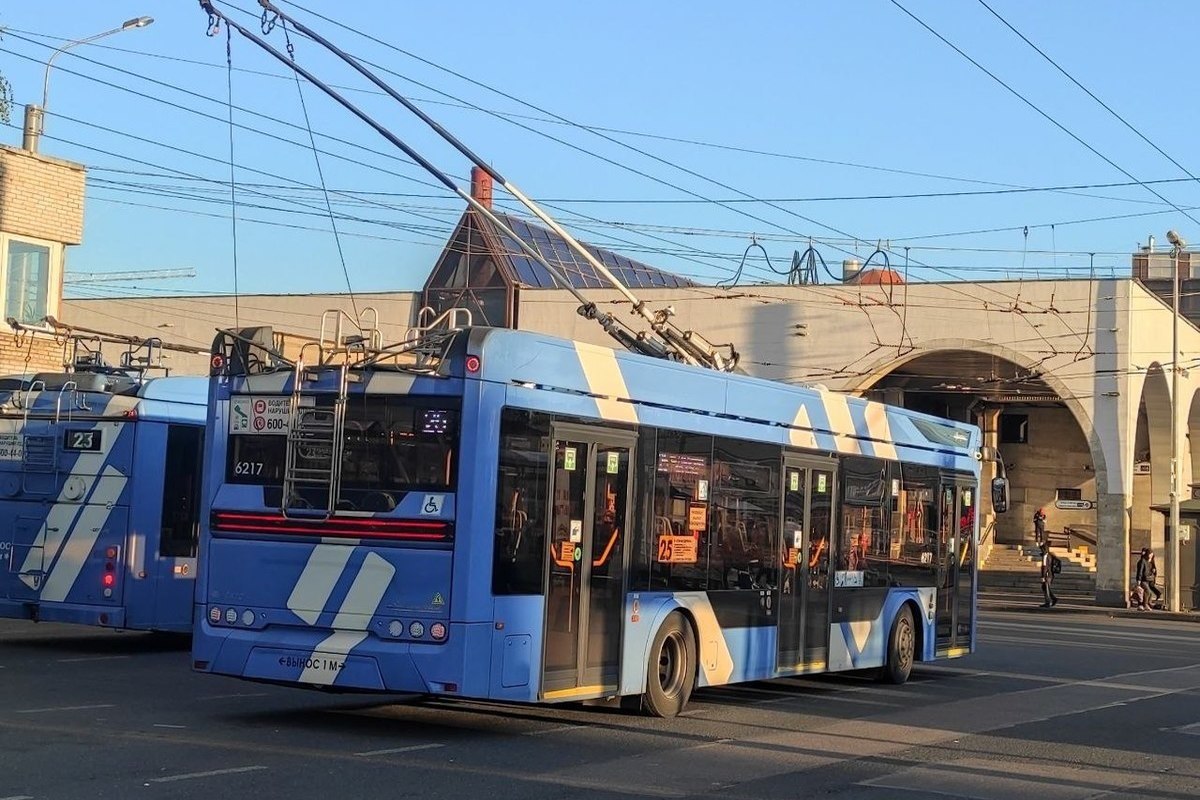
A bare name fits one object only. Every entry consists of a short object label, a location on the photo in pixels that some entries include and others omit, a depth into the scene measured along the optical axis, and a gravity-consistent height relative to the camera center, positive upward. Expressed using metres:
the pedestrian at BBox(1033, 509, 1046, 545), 47.48 +1.16
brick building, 25.91 +4.52
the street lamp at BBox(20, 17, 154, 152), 27.19 +6.61
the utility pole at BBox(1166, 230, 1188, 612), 40.41 +2.82
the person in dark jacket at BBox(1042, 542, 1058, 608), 40.81 -0.29
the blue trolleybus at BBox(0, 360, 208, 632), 17.42 +0.18
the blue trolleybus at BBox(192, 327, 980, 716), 11.24 +0.10
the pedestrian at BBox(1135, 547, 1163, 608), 40.31 -0.17
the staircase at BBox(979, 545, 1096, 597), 49.34 -0.25
